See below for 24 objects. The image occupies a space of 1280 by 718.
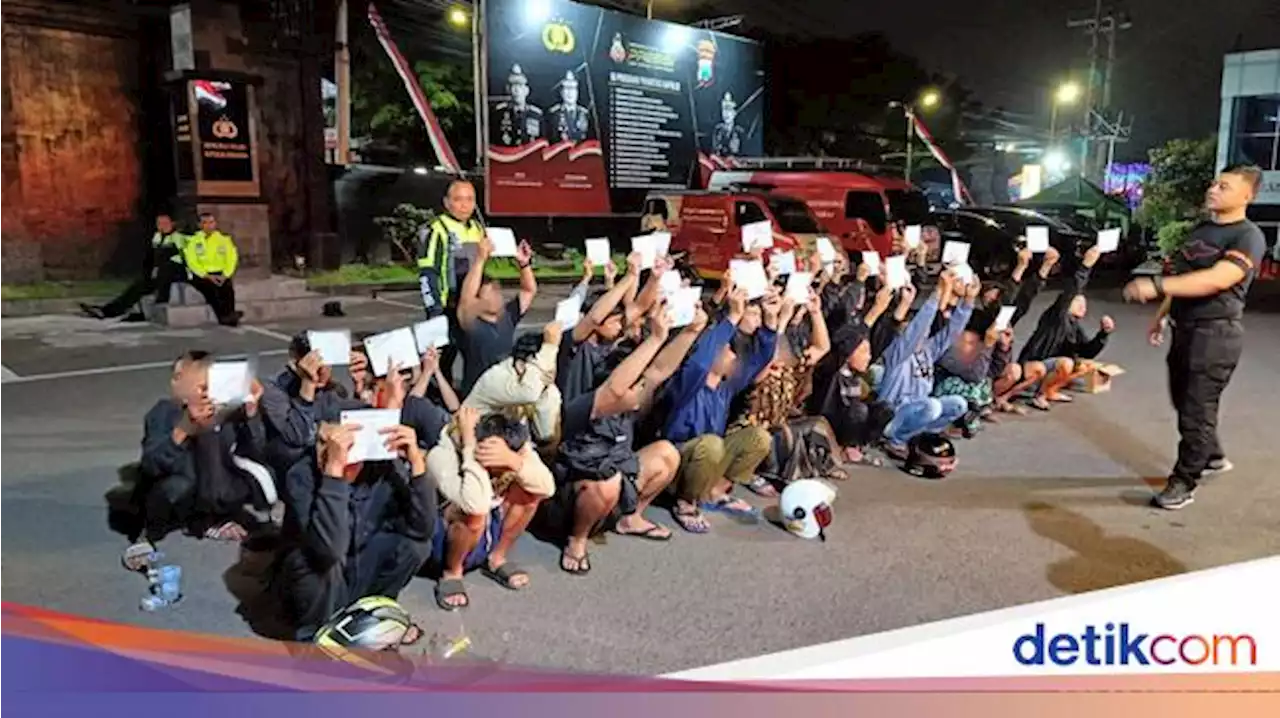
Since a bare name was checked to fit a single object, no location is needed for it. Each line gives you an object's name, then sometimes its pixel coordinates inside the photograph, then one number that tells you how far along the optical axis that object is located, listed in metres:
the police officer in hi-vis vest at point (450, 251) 5.78
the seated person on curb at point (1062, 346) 7.53
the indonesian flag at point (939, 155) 23.81
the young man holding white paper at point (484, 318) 5.40
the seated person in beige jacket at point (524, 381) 3.96
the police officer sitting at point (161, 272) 11.59
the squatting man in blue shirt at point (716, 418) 4.75
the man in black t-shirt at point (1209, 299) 4.68
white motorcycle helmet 4.71
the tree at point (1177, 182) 26.26
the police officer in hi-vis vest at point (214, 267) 11.55
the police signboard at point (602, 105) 17.42
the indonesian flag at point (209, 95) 12.77
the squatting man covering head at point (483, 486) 3.66
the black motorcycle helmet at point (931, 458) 5.78
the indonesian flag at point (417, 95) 16.44
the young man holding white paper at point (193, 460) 4.18
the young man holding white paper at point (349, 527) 3.21
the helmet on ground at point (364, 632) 2.98
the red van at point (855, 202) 16.30
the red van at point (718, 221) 15.34
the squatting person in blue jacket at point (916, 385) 5.90
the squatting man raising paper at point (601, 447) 4.16
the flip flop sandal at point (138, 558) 4.19
